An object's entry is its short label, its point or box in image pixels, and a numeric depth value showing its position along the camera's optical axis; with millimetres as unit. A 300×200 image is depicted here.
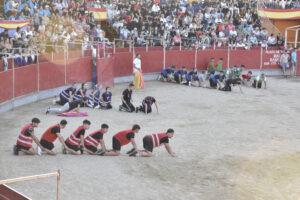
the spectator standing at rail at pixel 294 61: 30391
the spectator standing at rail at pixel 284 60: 30531
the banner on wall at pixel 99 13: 29172
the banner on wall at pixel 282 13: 36031
